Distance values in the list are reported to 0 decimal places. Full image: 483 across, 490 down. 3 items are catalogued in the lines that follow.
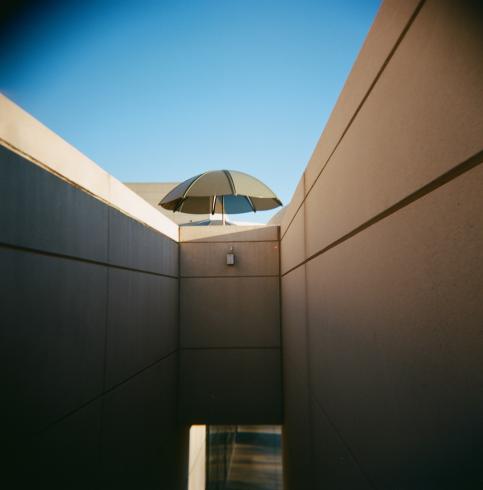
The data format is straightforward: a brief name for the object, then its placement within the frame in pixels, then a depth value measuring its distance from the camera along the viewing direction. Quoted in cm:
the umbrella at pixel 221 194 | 595
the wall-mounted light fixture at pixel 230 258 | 599
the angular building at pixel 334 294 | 97
